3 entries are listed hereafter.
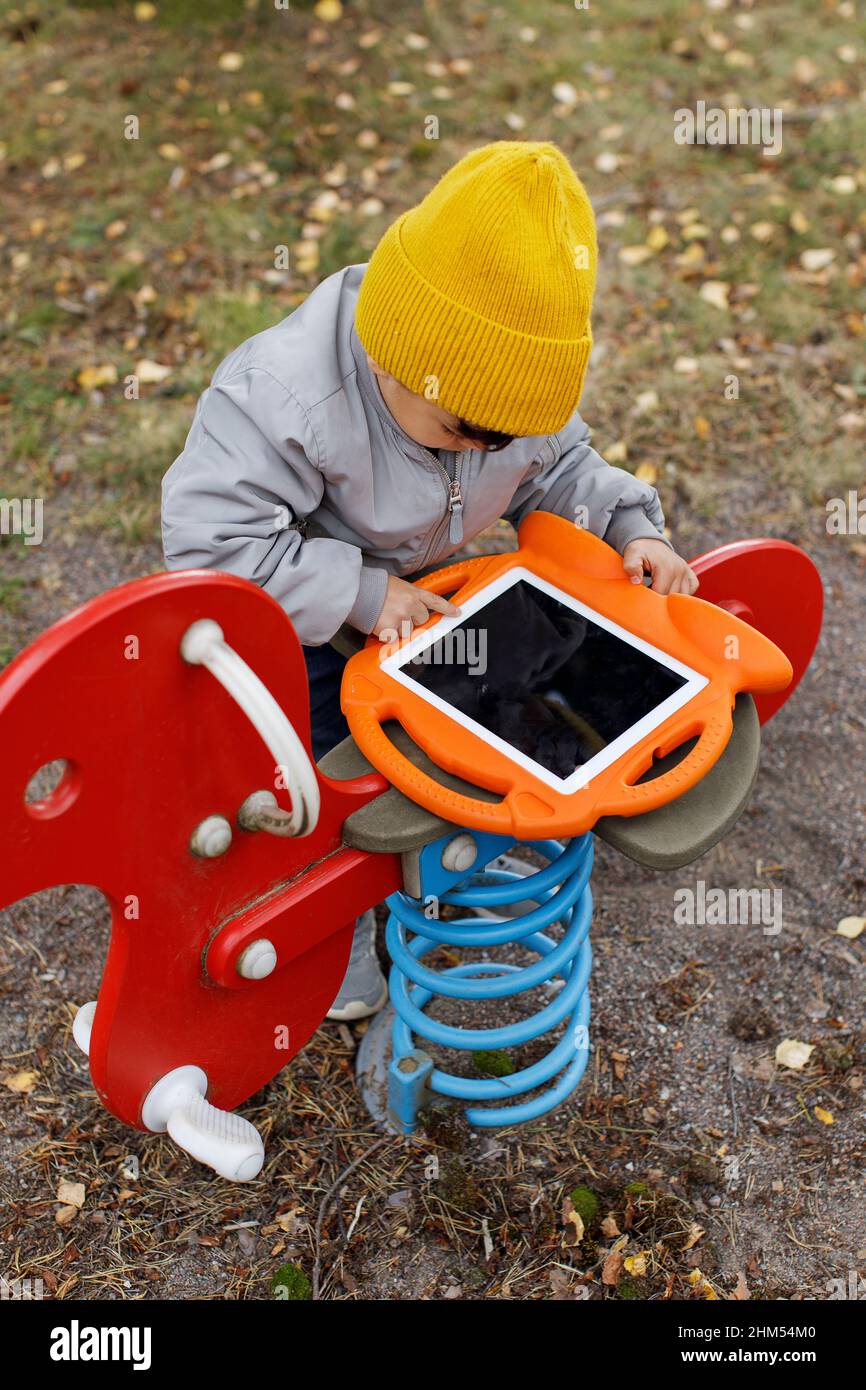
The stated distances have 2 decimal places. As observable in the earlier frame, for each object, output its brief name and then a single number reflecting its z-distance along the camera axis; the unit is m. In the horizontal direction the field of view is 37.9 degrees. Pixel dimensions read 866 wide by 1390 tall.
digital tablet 1.66
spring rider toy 1.33
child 1.48
